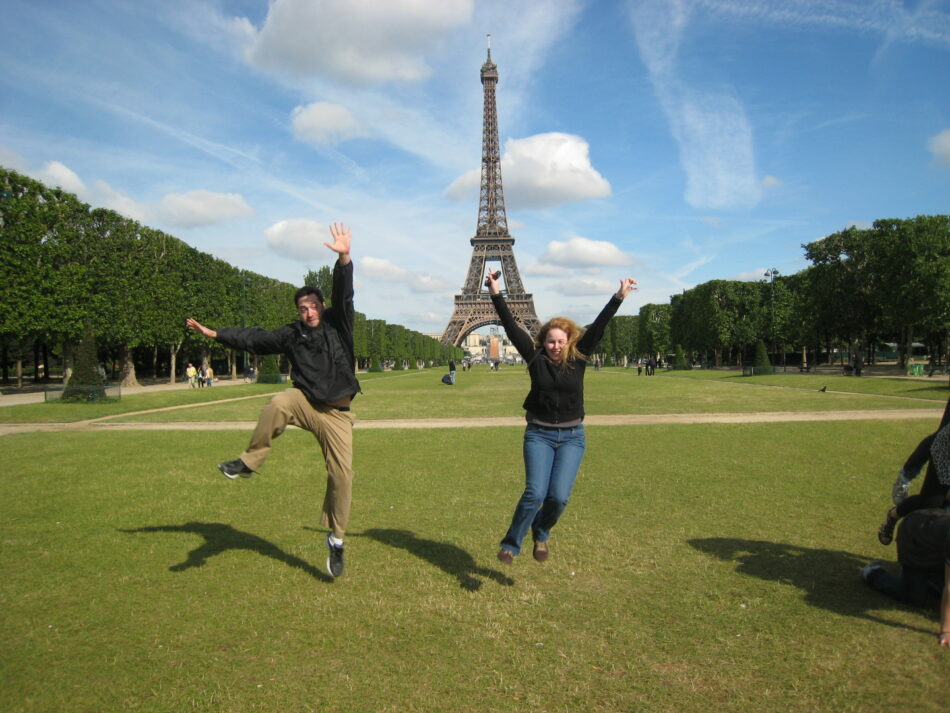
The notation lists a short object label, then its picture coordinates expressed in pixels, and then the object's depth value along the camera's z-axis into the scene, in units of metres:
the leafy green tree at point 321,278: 66.24
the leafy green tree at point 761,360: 47.27
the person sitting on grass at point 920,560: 4.02
